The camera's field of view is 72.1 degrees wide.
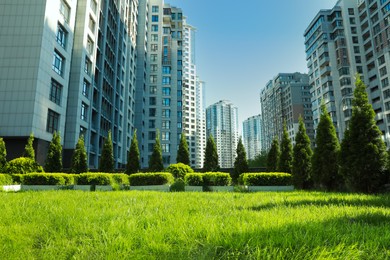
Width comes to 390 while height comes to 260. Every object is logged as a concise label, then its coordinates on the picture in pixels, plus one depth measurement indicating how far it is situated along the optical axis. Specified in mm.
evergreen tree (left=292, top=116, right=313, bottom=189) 17266
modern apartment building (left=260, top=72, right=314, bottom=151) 106862
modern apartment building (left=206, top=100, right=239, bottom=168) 191250
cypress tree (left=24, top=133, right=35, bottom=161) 20578
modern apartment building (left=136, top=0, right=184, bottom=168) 64062
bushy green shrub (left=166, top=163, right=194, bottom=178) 20612
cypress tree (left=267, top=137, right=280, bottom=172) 25467
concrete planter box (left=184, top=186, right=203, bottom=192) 15035
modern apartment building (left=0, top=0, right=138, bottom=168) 23625
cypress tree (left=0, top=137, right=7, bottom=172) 19547
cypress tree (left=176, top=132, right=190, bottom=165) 28672
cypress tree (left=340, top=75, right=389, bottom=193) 12352
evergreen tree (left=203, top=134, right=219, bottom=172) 27667
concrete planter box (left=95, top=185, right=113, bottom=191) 15563
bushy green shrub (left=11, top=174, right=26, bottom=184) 16456
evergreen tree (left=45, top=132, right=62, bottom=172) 22494
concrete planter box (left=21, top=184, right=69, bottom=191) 15336
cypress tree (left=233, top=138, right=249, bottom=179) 25953
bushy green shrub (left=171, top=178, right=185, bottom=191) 14930
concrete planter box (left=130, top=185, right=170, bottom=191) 15047
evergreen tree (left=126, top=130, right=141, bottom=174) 27572
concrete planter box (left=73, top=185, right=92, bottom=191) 15430
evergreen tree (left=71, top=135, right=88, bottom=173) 24266
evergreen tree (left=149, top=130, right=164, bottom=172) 27047
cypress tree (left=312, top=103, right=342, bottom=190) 15229
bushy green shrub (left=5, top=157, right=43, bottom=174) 18234
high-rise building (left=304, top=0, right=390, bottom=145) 57875
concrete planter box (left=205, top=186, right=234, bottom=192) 14992
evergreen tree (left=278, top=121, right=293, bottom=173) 21125
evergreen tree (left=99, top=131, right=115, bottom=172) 26688
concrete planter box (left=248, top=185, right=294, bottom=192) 14531
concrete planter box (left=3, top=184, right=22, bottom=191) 13762
